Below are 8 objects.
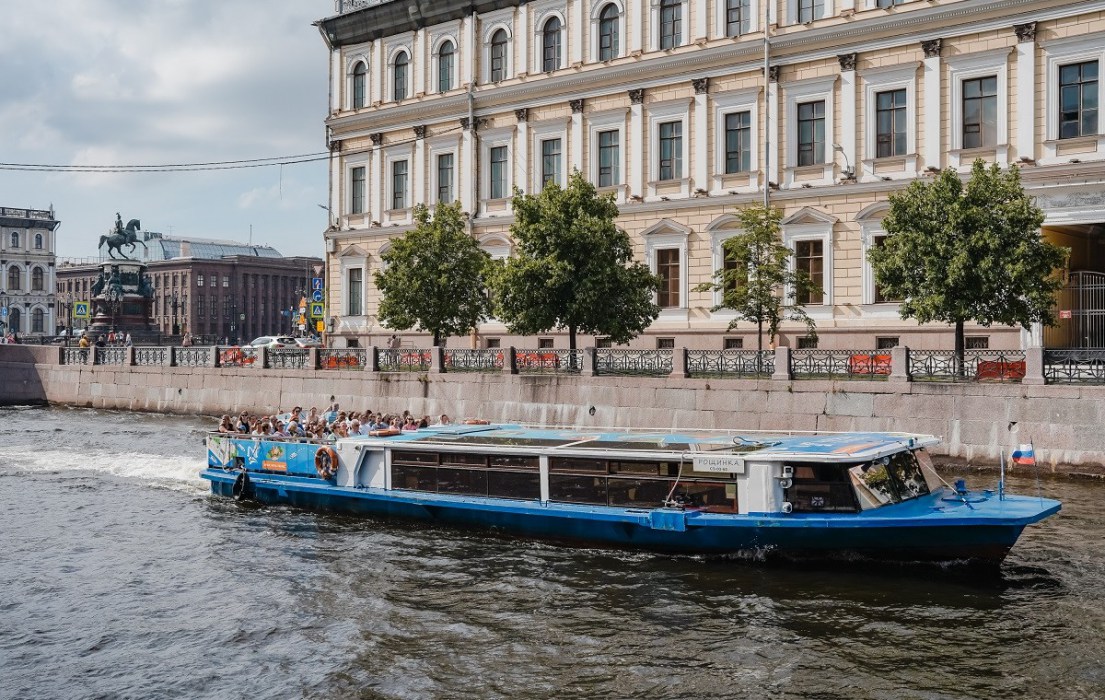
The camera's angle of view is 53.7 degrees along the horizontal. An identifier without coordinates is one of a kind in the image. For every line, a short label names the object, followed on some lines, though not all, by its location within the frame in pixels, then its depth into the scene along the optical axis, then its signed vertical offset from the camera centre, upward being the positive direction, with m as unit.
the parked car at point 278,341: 53.66 +0.41
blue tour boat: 14.99 -2.19
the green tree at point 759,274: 30.59 +2.11
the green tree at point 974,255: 24.94 +2.17
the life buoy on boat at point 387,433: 20.73 -1.61
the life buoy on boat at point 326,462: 20.53 -2.15
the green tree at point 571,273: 31.50 +2.18
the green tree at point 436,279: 36.22 +2.32
